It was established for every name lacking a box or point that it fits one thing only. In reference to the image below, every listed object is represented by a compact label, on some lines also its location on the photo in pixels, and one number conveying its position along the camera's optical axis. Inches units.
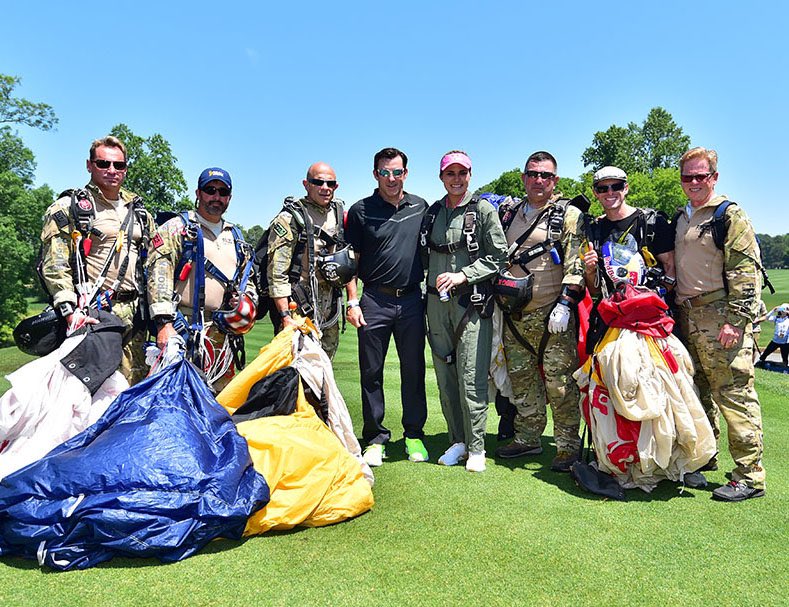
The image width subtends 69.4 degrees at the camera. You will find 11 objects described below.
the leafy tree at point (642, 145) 2172.7
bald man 174.1
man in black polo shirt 182.5
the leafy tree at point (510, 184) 2078.0
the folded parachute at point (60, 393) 132.3
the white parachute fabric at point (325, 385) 159.0
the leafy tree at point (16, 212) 1040.8
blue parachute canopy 107.2
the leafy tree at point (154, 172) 1398.9
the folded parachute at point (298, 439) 128.1
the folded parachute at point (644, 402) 148.6
